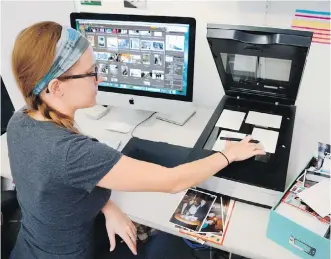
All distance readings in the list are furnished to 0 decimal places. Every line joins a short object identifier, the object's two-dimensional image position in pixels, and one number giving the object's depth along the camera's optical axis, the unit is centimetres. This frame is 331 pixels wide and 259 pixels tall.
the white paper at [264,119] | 120
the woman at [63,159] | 83
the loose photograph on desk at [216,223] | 97
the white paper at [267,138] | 108
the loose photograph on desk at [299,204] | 88
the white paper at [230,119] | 121
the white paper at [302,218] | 86
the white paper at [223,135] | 111
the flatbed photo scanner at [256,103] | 102
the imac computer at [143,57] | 127
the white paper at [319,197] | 90
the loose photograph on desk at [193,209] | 102
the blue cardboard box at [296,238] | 83
